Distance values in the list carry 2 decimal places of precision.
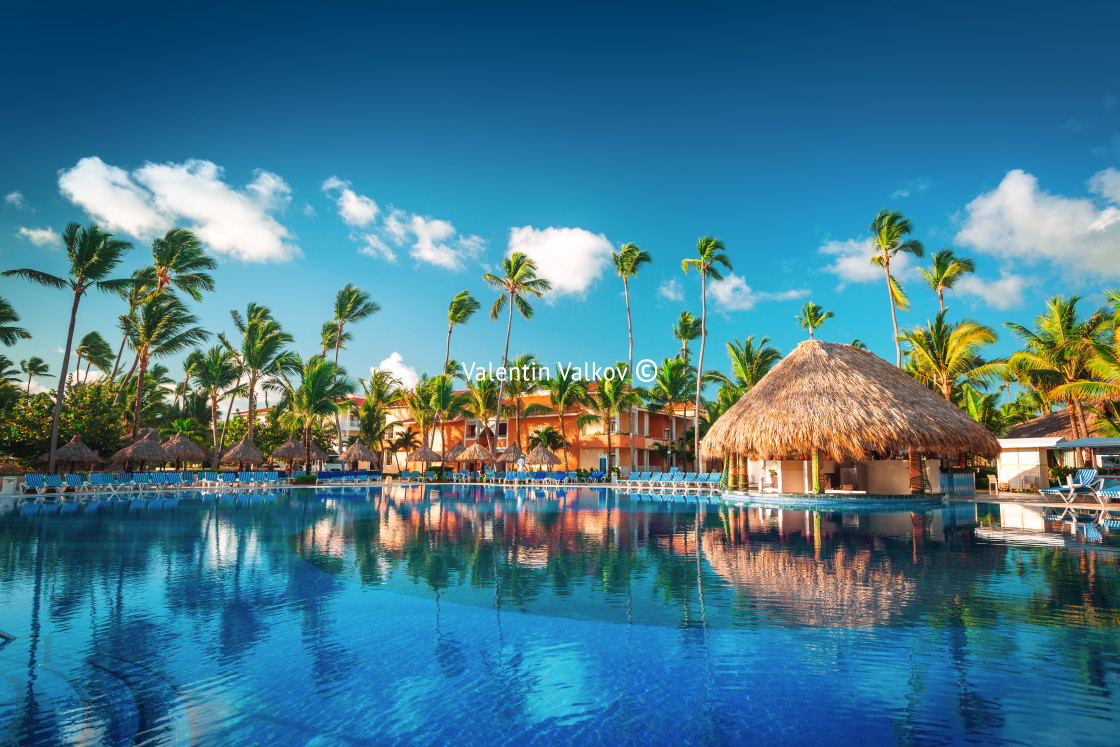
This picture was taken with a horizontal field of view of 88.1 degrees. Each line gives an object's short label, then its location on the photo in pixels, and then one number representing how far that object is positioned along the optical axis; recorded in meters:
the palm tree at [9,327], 20.57
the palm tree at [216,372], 31.11
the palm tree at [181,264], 26.66
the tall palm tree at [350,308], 35.12
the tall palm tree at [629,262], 33.91
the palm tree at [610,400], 33.06
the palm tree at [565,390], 34.59
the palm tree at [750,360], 29.72
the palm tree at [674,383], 33.47
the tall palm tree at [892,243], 25.88
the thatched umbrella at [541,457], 31.09
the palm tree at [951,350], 22.31
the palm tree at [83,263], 20.14
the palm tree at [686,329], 36.22
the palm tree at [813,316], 31.89
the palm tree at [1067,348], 20.20
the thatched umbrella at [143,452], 23.62
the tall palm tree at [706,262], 29.98
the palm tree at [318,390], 30.55
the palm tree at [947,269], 26.19
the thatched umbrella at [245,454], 27.05
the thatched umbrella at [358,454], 31.69
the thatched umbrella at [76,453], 21.48
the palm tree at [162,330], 25.02
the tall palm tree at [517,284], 34.34
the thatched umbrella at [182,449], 25.67
